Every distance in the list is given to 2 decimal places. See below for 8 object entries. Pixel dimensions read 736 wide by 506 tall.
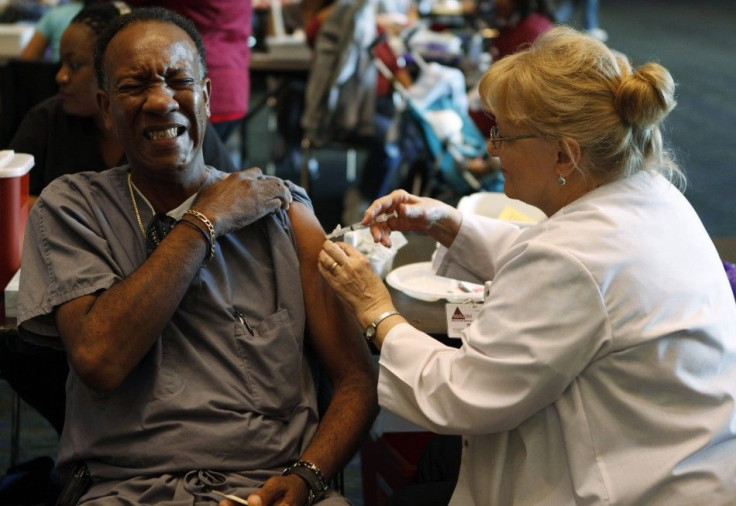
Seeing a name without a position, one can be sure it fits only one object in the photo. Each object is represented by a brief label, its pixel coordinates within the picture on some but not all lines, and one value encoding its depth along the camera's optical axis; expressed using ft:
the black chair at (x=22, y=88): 12.28
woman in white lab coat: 5.16
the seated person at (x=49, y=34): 15.44
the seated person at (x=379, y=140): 16.62
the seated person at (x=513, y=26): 15.97
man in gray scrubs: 5.84
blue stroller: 14.67
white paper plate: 7.48
